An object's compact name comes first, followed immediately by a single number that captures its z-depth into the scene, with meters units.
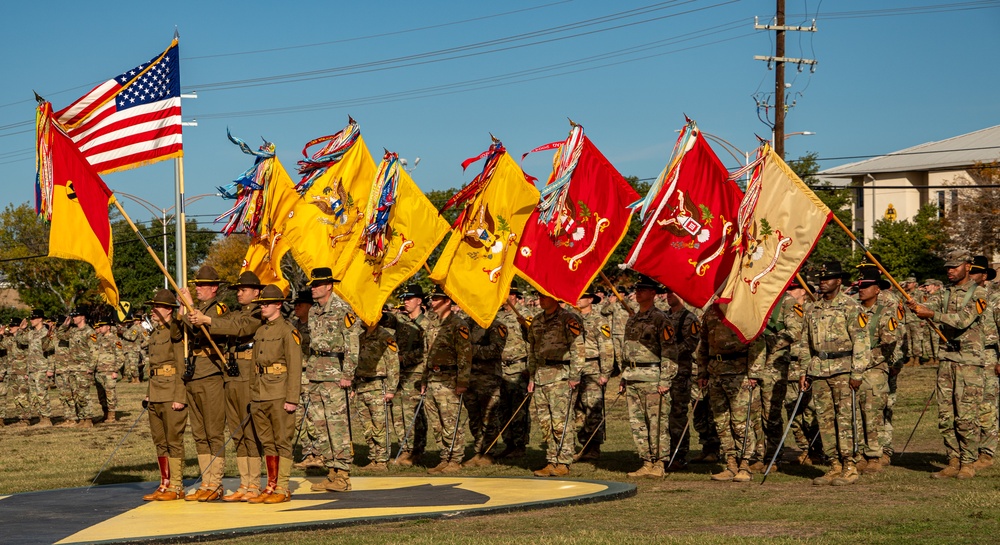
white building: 72.75
